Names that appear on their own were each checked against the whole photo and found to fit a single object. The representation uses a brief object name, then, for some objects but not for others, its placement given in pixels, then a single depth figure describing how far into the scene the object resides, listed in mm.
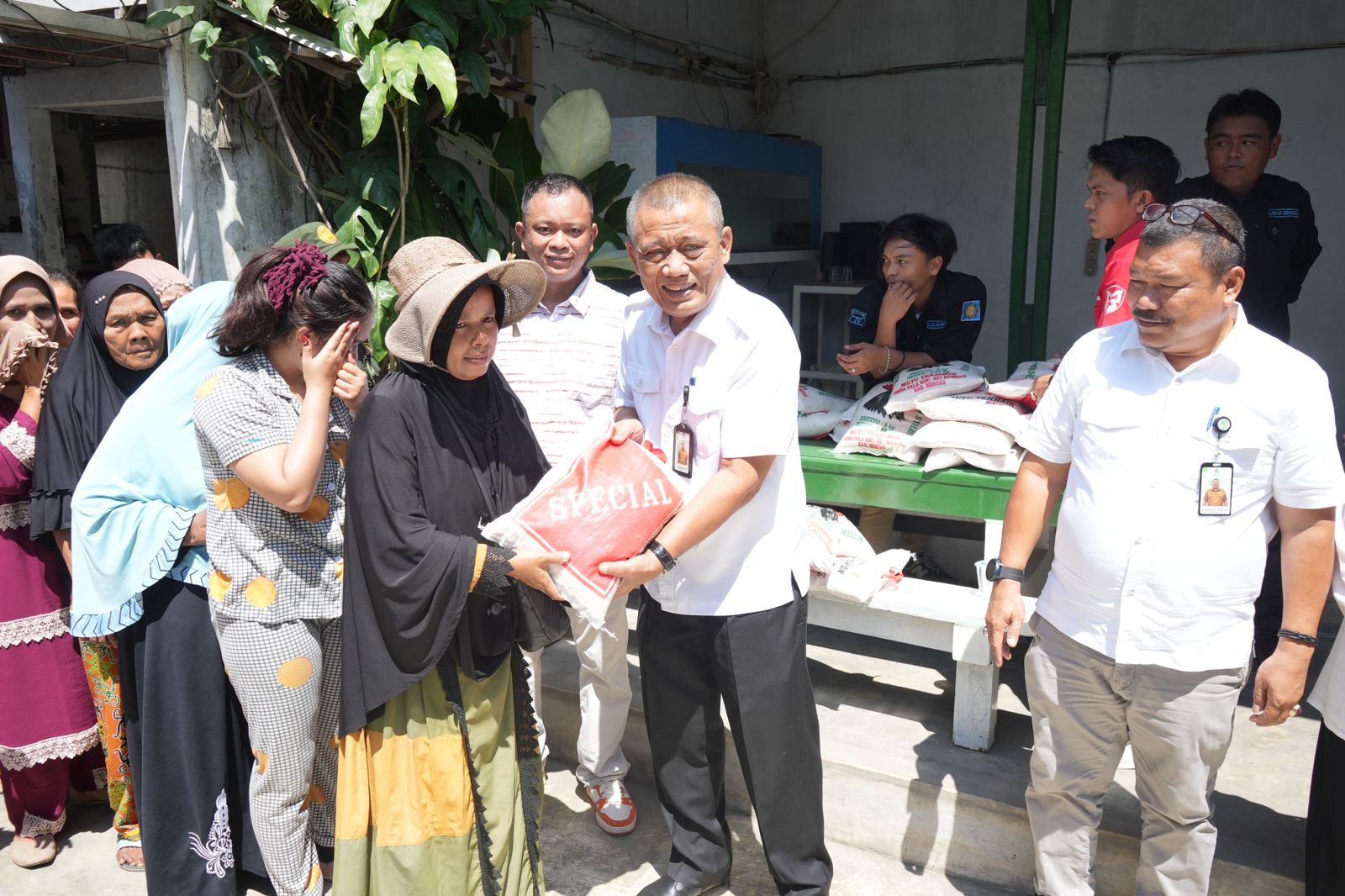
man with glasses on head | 1901
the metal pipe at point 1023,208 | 3873
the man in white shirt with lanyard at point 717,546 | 2100
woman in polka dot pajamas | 2090
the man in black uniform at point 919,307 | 3359
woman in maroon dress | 2738
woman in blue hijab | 2395
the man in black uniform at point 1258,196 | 3047
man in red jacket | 2559
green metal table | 2906
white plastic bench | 2863
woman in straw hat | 1981
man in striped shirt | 2738
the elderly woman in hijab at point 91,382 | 2590
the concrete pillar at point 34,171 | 4605
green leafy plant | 3287
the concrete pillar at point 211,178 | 3662
